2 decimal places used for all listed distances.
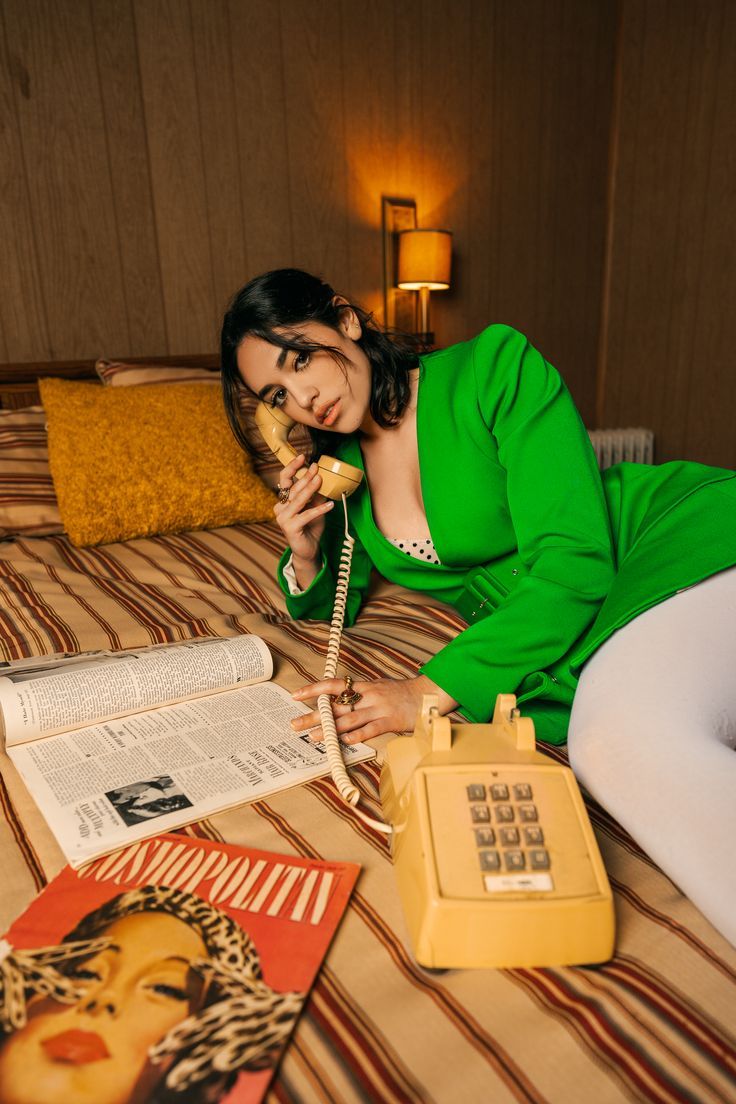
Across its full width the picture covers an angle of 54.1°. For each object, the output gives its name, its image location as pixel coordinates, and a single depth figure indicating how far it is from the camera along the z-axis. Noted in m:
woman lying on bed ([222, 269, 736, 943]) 0.73
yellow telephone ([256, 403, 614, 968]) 0.55
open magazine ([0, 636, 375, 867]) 0.75
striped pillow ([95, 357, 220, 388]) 2.11
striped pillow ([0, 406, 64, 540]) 1.75
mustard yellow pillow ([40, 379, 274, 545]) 1.71
